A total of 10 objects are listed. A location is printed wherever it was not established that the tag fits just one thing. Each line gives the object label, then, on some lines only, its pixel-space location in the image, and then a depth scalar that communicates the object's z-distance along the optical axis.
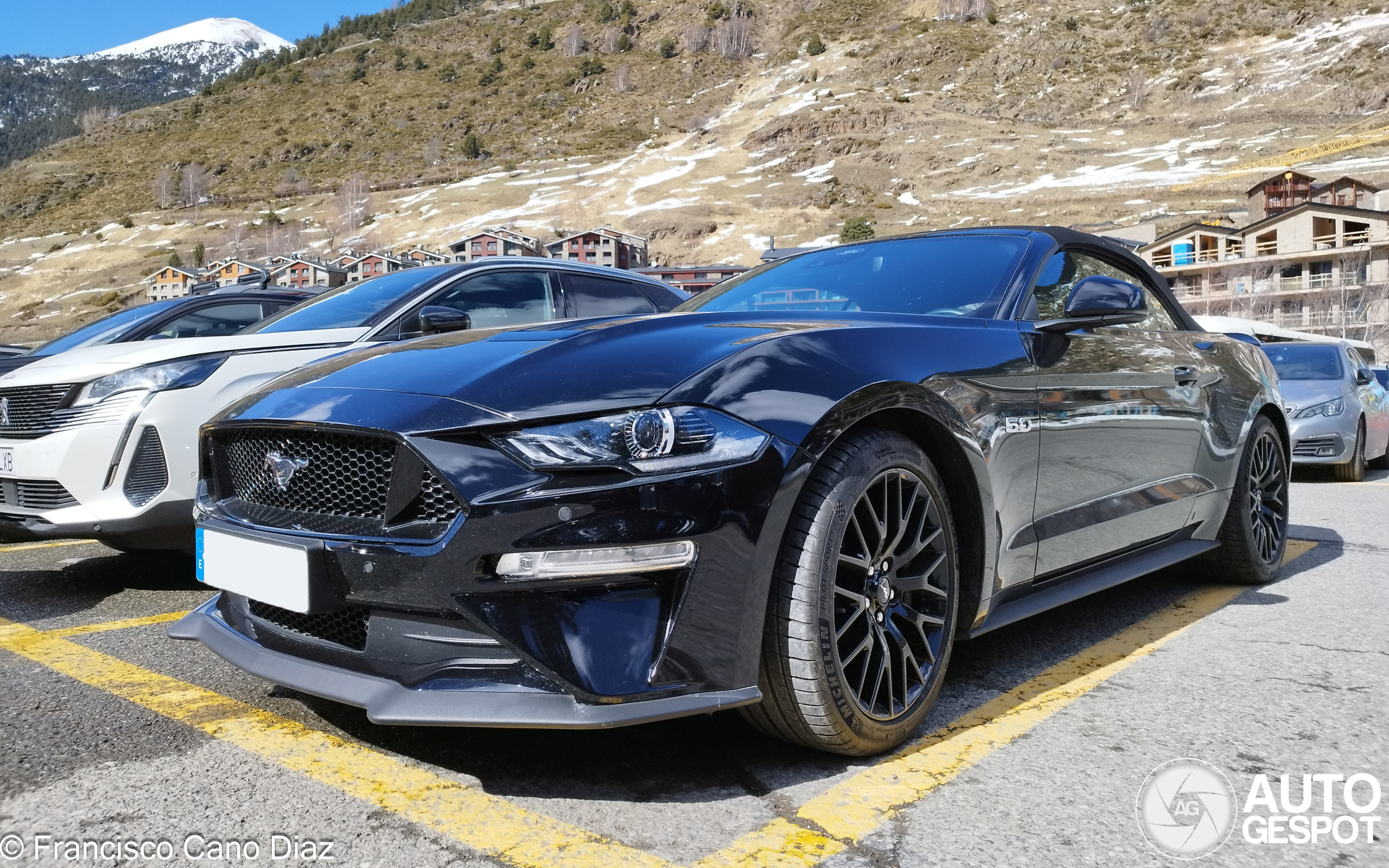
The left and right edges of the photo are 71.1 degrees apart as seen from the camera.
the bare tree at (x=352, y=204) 111.06
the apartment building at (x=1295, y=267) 49.38
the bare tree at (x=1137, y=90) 119.62
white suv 3.81
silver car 9.00
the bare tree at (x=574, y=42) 167.68
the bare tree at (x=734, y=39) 164.25
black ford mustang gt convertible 1.83
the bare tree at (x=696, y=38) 166.75
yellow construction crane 85.38
